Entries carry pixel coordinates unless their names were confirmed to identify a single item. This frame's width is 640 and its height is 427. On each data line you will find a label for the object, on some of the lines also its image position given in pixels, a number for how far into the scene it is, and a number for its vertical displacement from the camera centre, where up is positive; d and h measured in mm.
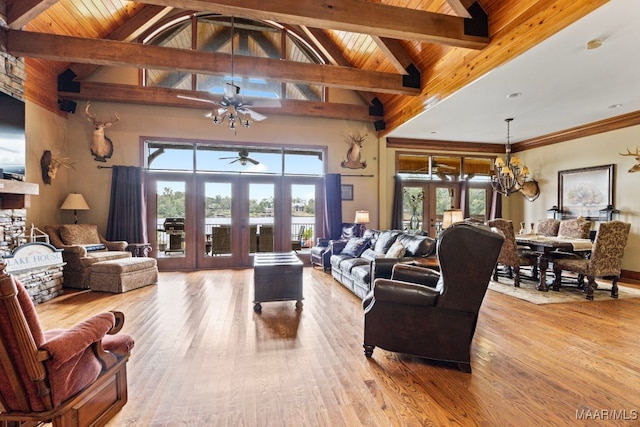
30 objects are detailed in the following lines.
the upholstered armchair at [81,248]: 4945 -736
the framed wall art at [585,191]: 6211 +449
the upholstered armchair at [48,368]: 1306 -802
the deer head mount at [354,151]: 7266 +1408
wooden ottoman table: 3842 -946
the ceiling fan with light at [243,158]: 6636 +1108
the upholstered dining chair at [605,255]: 4301 -626
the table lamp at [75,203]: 5753 +77
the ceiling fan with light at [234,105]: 4270 +1520
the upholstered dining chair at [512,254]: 5012 -739
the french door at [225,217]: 6609 -200
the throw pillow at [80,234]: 5285 -495
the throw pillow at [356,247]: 5305 -672
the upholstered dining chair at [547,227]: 6160 -338
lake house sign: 3875 -700
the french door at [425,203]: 8023 +182
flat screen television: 3754 +922
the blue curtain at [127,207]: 6129 +7
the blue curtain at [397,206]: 7656 +92
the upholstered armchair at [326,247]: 6312 -832
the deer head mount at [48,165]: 5496 +766
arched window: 6387 +3605
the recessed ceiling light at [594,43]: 3334 +1881
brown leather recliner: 2289 -775
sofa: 3824 -679
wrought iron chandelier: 5737 +739
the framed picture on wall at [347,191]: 7426 +447
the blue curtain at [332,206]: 7160 +73
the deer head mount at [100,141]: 5984 +1335
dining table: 4656 -572
